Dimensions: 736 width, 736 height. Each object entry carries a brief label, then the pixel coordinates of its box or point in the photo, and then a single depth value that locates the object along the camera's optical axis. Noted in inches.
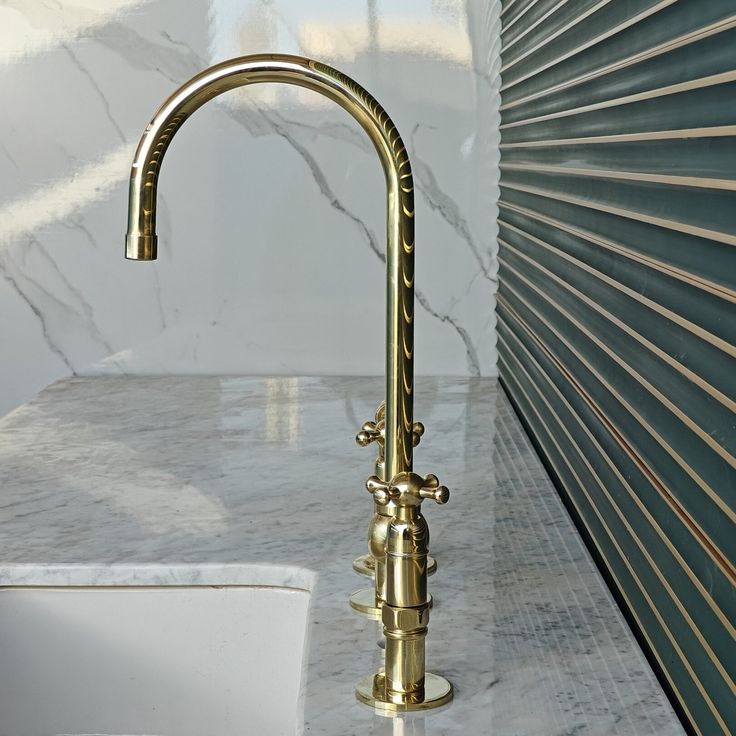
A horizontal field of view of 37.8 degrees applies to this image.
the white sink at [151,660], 40.1
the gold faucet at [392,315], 27.3
